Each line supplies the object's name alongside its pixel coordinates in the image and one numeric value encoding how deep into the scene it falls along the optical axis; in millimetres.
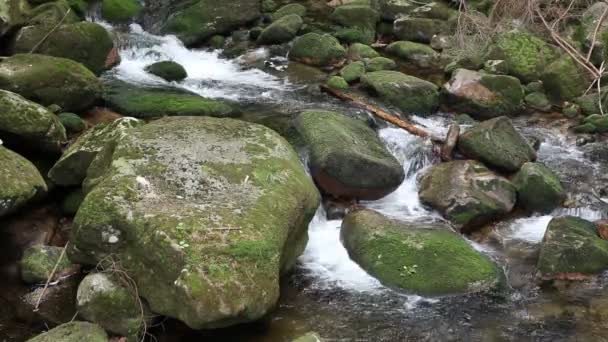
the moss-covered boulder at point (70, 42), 11008
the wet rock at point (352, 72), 12711
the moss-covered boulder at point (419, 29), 15750
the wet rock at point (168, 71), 12492
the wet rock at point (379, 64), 13403
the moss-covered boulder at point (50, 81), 9195
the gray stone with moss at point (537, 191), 9258
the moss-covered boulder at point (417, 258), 7316
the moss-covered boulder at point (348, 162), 8789
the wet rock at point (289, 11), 16625
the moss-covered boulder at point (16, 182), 7002
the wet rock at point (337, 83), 12391
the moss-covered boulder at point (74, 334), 5586
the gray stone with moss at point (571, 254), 7723
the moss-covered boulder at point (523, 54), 13828
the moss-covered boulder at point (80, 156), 7883
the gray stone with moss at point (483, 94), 12180
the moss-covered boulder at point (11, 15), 11047
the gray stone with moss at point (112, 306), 5988
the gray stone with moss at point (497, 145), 9828
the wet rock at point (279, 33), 14938
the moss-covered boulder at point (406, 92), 11820
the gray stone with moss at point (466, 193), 8867
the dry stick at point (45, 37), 10898
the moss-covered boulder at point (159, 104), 10031
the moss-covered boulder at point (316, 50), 13898
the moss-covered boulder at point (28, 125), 8008
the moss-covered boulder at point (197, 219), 5707
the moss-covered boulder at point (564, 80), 13039
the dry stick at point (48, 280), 6567
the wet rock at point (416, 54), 14573
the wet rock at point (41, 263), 6910
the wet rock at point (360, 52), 14227
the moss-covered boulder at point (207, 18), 15062
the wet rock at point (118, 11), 15102
